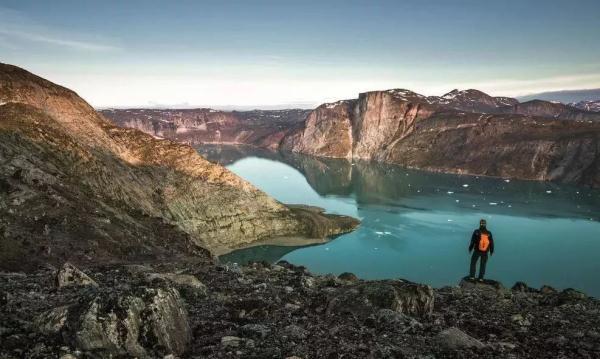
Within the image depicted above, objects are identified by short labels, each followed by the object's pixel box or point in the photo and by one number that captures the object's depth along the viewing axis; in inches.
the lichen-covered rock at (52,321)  380.4
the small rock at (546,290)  1017.3
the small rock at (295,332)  481.4
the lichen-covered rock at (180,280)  718.5
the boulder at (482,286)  976.3
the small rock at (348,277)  1142.1
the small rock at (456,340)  454.9
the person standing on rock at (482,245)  1097.4
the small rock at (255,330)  478.6
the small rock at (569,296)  756.6
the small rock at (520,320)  569.9
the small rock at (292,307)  610.9
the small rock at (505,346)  467.0
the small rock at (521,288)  1117.9
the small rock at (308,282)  807.1
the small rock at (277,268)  1120.2
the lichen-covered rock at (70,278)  666.8
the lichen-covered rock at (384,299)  581.0
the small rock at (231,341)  437.5
